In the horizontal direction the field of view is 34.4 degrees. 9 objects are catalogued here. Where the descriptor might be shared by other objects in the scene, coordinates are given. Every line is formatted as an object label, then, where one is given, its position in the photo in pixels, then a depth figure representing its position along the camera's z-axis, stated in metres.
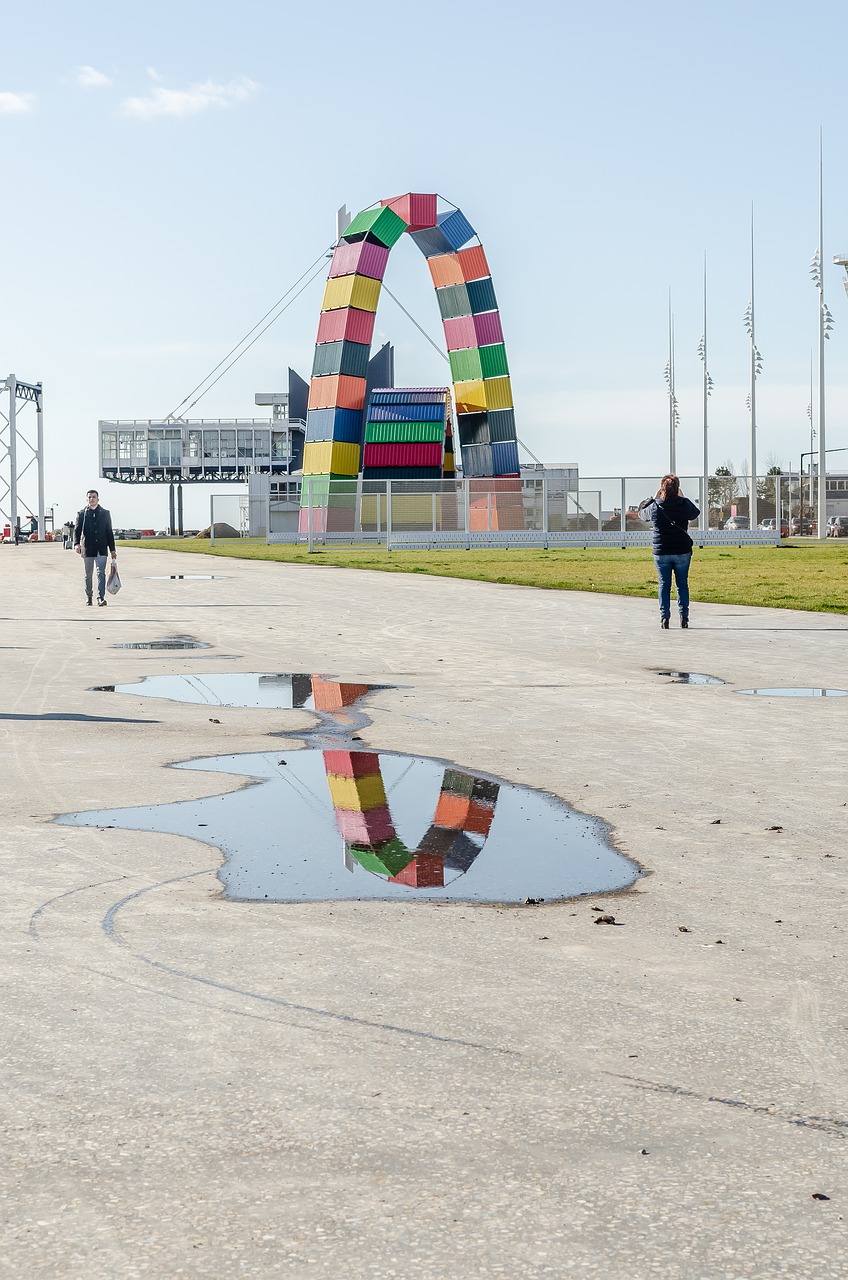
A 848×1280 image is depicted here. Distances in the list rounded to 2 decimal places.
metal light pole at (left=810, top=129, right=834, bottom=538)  65.56
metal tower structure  84.94
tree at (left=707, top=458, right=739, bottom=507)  49.58
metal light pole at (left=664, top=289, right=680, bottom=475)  96.56
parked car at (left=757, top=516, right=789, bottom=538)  73.25
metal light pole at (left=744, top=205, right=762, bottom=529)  76.41
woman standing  17.06
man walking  20.92
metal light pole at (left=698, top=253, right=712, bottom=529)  90.93
